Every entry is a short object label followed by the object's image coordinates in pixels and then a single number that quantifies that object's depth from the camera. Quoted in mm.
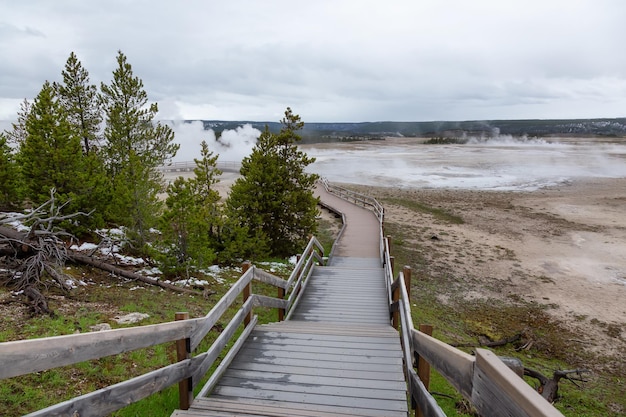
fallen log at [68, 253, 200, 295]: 9328
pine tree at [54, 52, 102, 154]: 19844
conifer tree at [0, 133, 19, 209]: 13398
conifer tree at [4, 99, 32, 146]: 23294
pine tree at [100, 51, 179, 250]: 18250
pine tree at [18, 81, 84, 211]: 11227
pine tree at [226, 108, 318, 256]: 14133
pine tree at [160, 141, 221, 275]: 10180
